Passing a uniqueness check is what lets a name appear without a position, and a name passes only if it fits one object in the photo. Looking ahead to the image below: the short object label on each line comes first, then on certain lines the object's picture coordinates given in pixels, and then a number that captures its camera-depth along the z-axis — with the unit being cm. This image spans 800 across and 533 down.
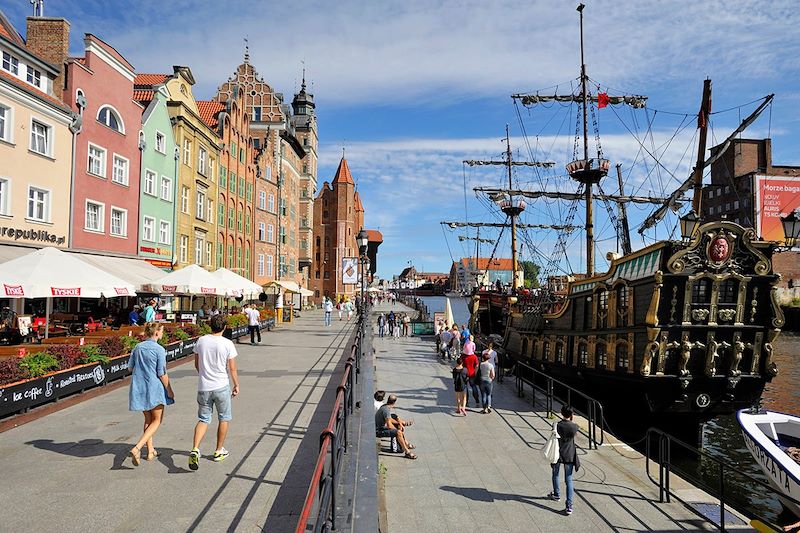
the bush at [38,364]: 966
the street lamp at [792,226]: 1044
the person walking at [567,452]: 742
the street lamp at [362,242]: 2377
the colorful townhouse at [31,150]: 1953
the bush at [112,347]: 1278
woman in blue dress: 693
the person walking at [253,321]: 2267
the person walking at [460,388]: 1314
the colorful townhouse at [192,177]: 3261
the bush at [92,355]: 1178
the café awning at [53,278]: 1197
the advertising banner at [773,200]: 5828
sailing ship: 1338
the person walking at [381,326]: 3548
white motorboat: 788
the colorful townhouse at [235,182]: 4019
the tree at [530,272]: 14875
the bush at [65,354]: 1079
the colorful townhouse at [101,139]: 2305
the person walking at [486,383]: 1352
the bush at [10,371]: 903
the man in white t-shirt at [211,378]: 691
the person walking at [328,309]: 3678
